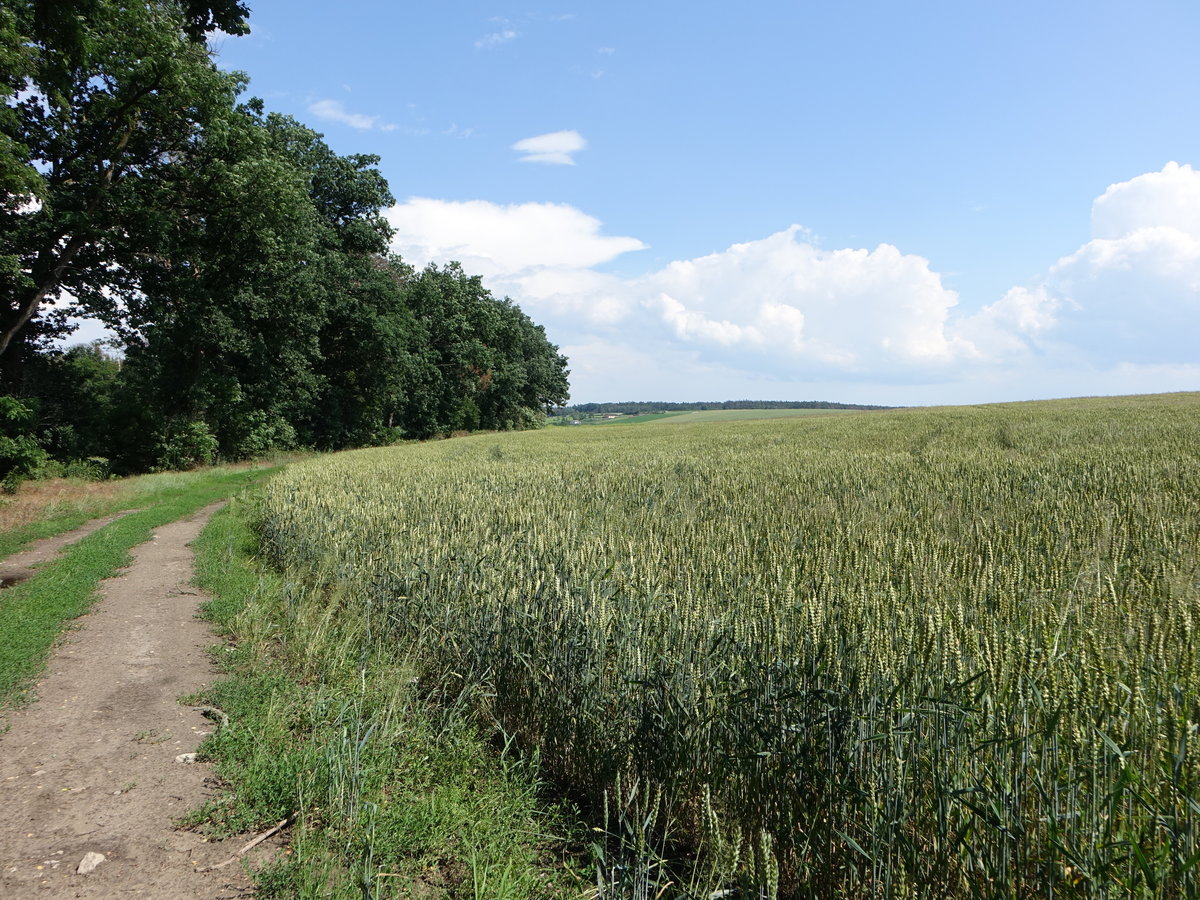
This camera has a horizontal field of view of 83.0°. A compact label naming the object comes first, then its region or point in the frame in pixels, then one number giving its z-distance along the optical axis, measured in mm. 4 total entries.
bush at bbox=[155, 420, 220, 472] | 26641
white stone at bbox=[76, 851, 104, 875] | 3537
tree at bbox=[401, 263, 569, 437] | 49750
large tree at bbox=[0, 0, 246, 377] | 17391
